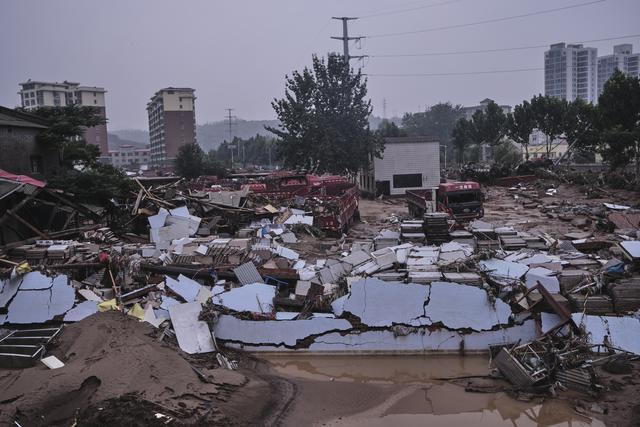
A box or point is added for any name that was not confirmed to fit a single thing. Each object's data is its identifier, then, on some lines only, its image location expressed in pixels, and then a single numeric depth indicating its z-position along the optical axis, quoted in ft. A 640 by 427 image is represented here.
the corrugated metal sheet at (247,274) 37.37
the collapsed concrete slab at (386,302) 32.32
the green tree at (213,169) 155.46
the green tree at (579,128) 121.90
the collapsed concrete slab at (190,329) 31.48
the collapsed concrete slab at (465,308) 31.73
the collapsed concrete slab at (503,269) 35.07
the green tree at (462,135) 171.83
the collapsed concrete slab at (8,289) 34.76
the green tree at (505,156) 162.61
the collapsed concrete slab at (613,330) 28.25
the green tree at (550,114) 135.95
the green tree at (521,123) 143.13
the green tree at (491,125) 157.69
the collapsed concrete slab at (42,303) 34.12
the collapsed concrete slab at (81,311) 33.65
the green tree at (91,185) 56.44
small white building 110.22
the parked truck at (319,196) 57.72
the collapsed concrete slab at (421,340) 31.09
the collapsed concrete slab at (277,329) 32.19
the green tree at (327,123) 114.01
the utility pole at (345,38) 122.94
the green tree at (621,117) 91.56
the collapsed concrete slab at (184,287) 35.86
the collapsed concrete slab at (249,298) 34.47
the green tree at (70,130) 63.57
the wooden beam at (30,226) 44.89
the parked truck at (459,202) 64.39
